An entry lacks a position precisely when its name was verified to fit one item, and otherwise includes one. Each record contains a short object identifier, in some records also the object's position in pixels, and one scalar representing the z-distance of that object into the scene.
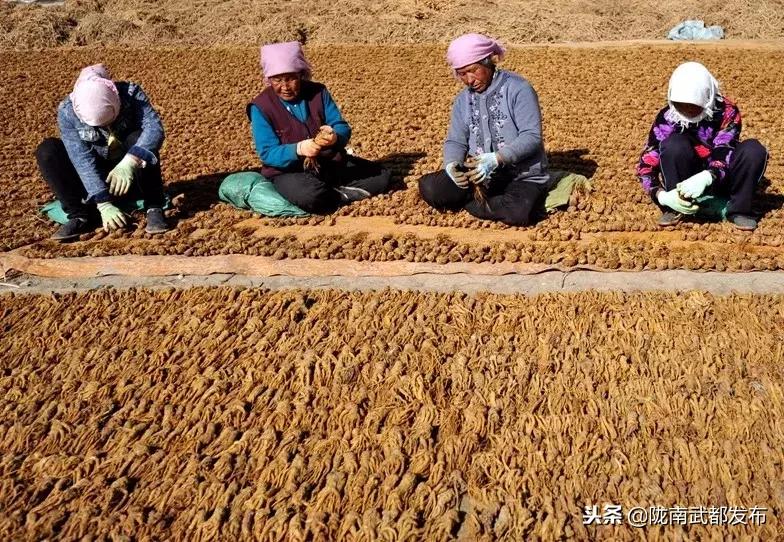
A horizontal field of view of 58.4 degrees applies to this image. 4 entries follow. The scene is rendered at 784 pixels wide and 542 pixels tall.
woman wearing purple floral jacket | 3.11
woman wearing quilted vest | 3.54
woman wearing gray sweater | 3.27
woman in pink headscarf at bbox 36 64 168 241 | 3.43
